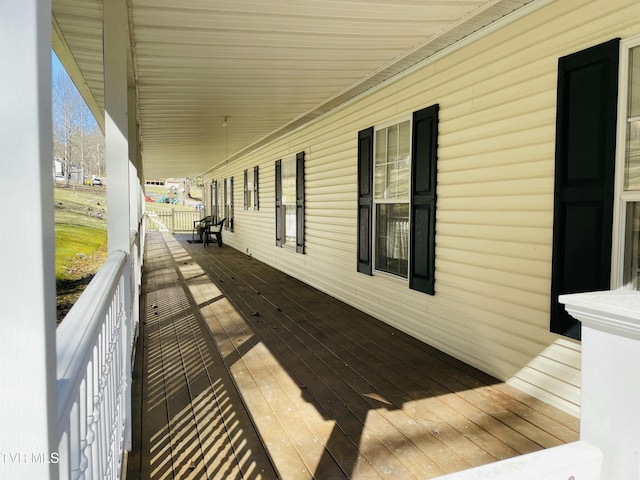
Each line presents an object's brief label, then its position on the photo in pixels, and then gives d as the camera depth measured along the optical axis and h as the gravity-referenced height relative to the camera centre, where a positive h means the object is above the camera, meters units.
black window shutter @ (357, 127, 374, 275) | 5.27 +0.19
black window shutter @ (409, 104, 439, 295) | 4.12 +0.13
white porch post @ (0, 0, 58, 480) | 0.61 -0.05
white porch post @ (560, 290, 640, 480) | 1.10 -0.43
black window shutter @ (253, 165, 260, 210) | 10.51 +0.58
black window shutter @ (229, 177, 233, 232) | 13.76 +0.27
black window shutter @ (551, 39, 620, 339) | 2.56 +0.24
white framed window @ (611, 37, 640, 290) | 2.45 +0.21
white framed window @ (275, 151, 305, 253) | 7.66 +0.21
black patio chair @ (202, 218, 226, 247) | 13.99 -0.66
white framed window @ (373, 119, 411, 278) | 4.68 +0.18
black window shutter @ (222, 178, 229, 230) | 14.41 +0.40
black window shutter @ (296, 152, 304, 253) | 7.59 +0.19
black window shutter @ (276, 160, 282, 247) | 8.84 +0.24
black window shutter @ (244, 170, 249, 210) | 11.63 +0.61
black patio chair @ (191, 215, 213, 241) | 15.67 -0.35
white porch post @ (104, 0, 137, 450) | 2.51 +0.45
